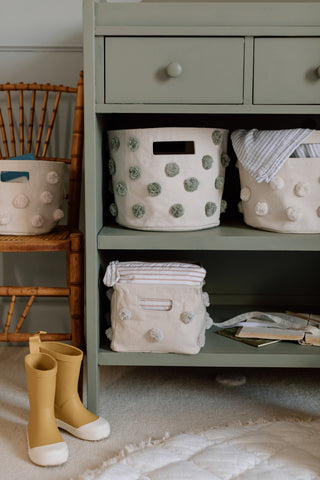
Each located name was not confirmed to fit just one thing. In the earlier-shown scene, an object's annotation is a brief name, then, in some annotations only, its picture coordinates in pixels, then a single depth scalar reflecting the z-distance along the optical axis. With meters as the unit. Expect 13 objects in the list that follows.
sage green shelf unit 1.21
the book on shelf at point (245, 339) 1.40
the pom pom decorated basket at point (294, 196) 1.29
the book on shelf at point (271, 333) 1.41
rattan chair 1.39
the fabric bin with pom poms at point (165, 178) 1.31
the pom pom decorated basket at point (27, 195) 1.44
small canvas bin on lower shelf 1.30
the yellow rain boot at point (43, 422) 1.13
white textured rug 1.08
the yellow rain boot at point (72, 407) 1.24
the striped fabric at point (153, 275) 1.31
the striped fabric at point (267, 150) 1.28
